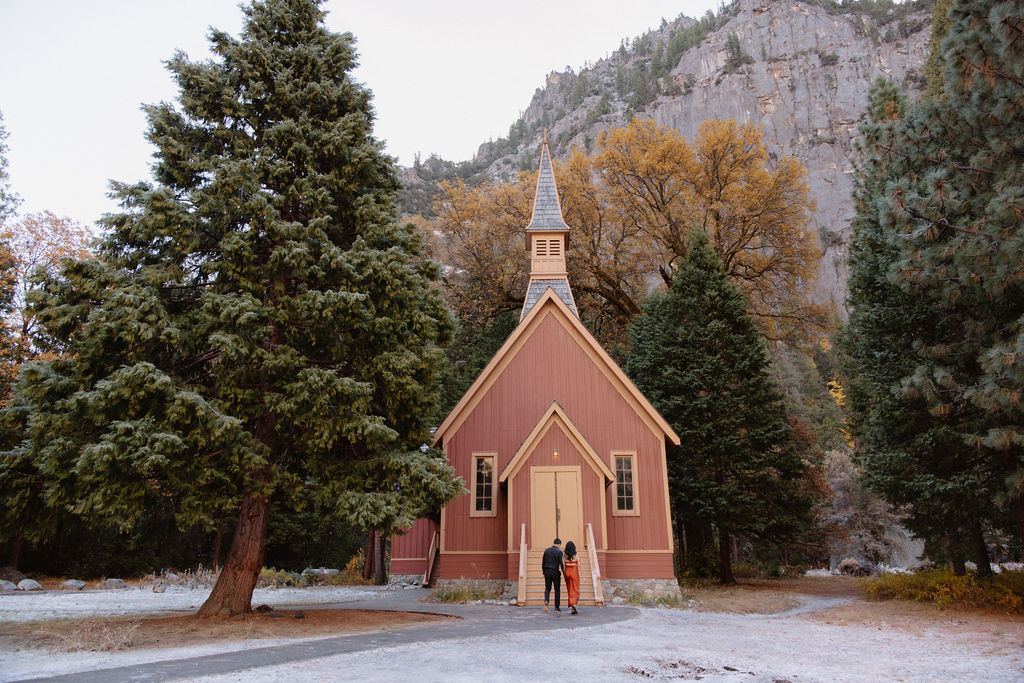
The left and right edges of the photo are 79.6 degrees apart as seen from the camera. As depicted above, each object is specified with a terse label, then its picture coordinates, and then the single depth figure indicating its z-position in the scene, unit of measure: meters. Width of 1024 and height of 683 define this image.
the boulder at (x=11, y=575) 20.44
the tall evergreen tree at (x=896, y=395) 13.96
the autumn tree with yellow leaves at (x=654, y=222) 24.98
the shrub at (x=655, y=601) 15.34
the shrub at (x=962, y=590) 13.02
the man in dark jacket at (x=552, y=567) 12.40
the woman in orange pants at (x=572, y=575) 12.12
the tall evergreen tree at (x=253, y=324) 9.20
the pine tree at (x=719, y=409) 19.17
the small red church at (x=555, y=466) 15.80
